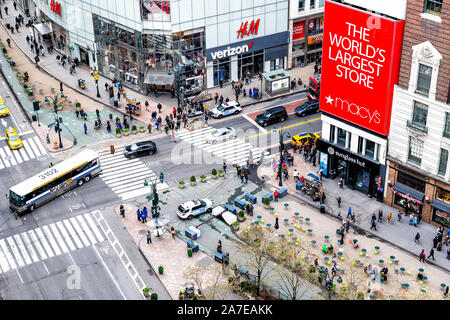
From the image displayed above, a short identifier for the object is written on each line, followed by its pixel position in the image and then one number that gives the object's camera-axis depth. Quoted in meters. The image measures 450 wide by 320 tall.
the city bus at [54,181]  63.09
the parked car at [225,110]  83.00
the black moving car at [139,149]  74.00
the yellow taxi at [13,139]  75.81
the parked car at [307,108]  82.25
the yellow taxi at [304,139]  74.50
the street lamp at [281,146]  62.66
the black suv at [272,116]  80.25
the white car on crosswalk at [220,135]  77.00
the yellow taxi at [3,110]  83.81
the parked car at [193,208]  62.25
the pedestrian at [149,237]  58.56
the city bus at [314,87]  84.62
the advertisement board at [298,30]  93.56
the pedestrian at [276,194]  65.19
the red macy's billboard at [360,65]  57.09
